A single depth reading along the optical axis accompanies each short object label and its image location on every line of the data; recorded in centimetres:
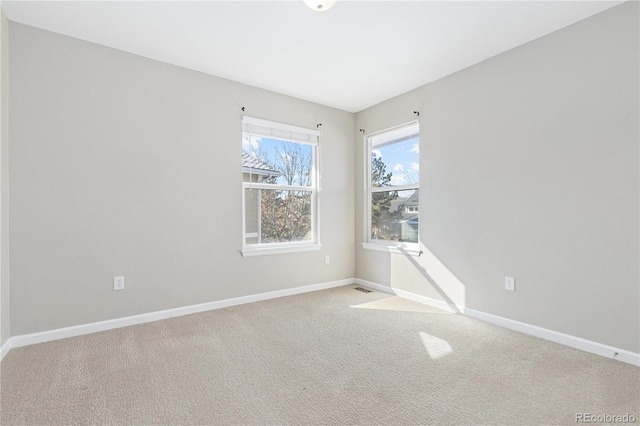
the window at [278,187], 371
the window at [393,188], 385
